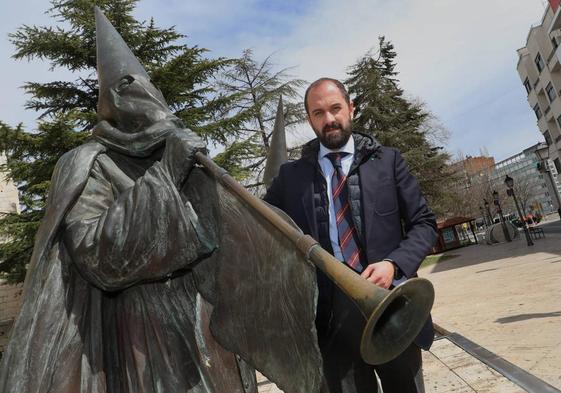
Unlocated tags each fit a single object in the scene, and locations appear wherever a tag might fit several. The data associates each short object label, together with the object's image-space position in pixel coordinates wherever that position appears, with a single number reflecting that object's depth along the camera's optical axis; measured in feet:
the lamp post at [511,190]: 63.54
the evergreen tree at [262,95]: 63.62
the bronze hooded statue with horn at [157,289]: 4.73
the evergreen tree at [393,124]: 88.79
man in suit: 6.83
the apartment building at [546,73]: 111.54
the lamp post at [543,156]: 71.02
